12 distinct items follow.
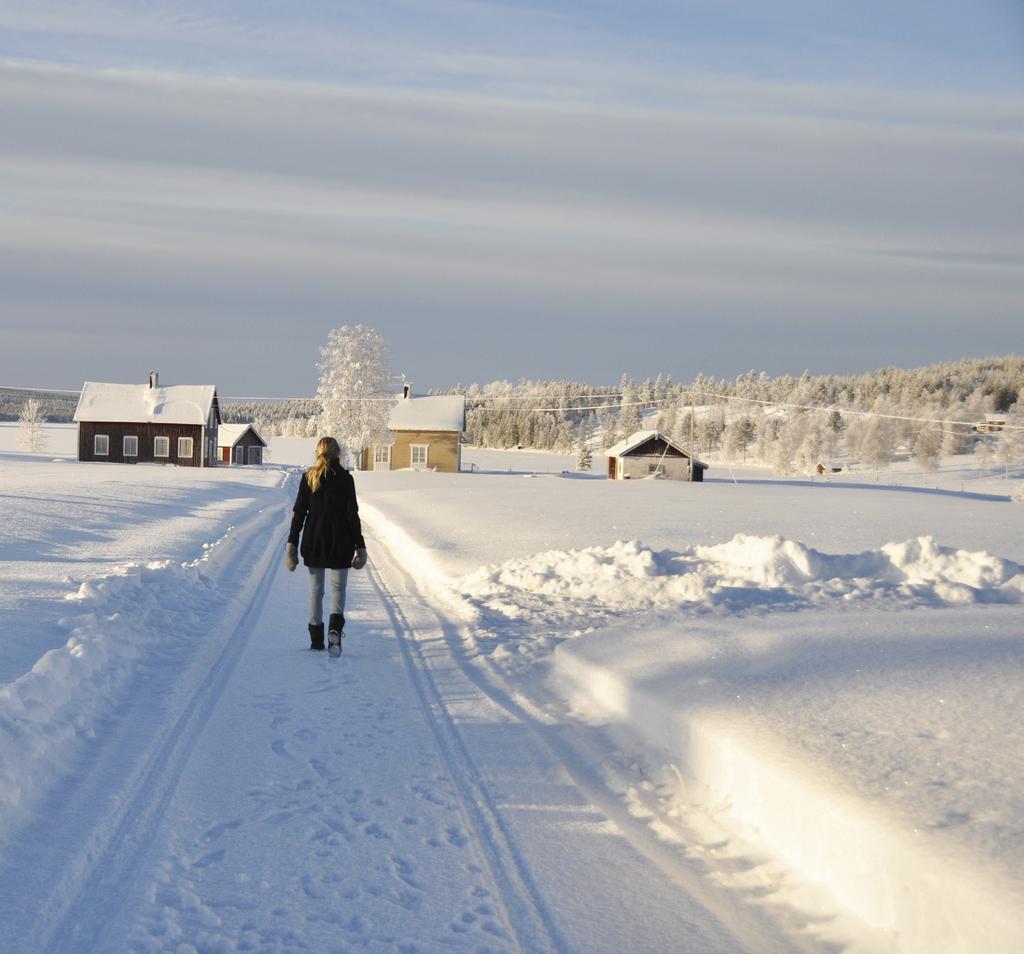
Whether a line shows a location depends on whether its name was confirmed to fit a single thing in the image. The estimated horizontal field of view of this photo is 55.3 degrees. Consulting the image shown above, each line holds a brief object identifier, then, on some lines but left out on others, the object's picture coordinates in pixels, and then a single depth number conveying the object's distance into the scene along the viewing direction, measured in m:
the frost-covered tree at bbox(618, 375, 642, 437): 181.25
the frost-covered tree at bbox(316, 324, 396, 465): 66.31
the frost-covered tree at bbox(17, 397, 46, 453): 104.38
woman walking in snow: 9.28
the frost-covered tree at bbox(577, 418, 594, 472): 119.25
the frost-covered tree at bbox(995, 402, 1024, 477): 126.31
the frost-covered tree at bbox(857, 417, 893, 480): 136.41
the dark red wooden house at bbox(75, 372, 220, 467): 70.88
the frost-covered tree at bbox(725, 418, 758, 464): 177.00
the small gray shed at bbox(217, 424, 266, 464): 91.38
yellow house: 71.06
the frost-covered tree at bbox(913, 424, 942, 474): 123.12
